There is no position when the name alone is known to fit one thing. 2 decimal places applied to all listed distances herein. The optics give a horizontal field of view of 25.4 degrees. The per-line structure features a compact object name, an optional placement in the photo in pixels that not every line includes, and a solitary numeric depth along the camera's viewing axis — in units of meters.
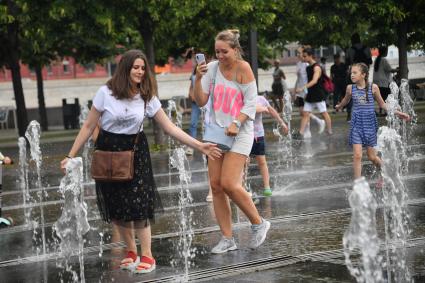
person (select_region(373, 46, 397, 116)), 22.48
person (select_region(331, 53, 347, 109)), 28.89
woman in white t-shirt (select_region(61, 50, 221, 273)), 7.52
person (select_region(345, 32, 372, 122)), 22.34
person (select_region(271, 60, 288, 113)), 33.50
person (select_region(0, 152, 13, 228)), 10.38
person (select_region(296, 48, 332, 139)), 19.41
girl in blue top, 11.70
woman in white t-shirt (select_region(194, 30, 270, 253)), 8.02
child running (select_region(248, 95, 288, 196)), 11.07
